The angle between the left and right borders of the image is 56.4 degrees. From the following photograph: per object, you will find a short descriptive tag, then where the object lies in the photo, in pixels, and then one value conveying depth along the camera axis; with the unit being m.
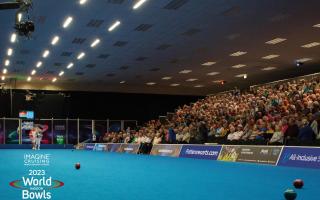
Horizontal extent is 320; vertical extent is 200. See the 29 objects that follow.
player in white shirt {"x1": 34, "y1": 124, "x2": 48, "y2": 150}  23.32
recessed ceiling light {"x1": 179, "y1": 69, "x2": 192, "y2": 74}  21.91
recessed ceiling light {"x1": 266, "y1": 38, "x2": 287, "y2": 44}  15.38
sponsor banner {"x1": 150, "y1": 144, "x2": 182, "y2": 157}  15.08
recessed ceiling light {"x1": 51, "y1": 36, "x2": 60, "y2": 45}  15.23
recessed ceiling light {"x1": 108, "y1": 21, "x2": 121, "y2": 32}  13.42
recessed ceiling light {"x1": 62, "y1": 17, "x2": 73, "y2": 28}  13.01
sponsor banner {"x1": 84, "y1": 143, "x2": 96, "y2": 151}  24.87
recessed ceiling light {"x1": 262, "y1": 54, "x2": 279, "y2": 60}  18.08
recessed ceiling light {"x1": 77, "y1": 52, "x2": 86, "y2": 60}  17.85
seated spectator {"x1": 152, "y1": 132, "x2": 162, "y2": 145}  18.00
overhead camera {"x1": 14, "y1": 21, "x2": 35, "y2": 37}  8.65
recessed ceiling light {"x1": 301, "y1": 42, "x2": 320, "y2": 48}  16.04
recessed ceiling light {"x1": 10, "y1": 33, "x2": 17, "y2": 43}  14.68
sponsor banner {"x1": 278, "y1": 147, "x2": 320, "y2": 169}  8.90
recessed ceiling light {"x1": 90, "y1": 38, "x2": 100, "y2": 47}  15.71
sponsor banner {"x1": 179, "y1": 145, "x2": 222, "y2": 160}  12.67
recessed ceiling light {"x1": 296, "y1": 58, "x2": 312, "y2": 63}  18.93
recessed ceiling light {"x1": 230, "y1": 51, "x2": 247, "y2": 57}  17.57
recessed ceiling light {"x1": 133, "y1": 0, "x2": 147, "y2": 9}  11.35
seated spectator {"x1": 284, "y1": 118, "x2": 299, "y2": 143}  10.47
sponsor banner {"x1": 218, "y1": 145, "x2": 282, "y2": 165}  10.16
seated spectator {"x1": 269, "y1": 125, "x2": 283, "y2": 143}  10.62
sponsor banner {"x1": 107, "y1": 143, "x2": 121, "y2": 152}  21.42
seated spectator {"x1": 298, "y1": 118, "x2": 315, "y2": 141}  9.86
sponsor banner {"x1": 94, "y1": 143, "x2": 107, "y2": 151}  23.18
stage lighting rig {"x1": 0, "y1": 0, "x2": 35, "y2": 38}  8.40
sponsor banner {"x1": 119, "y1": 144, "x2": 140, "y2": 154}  18.94
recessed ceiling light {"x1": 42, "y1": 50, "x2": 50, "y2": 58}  17.37
